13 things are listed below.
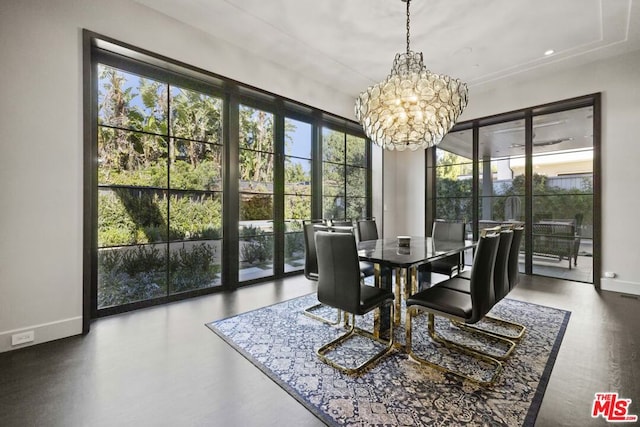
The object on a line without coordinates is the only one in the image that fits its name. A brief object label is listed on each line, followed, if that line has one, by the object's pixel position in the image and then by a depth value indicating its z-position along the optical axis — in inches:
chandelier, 106.9
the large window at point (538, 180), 166.1
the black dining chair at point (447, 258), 132.2
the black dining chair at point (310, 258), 119.3
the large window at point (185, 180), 111.6
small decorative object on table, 116.8
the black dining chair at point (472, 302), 73.6
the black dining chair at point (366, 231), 135.1
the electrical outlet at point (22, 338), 86.2
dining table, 88.8
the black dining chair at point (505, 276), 86.0
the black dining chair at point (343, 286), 77.7
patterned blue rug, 60.1
